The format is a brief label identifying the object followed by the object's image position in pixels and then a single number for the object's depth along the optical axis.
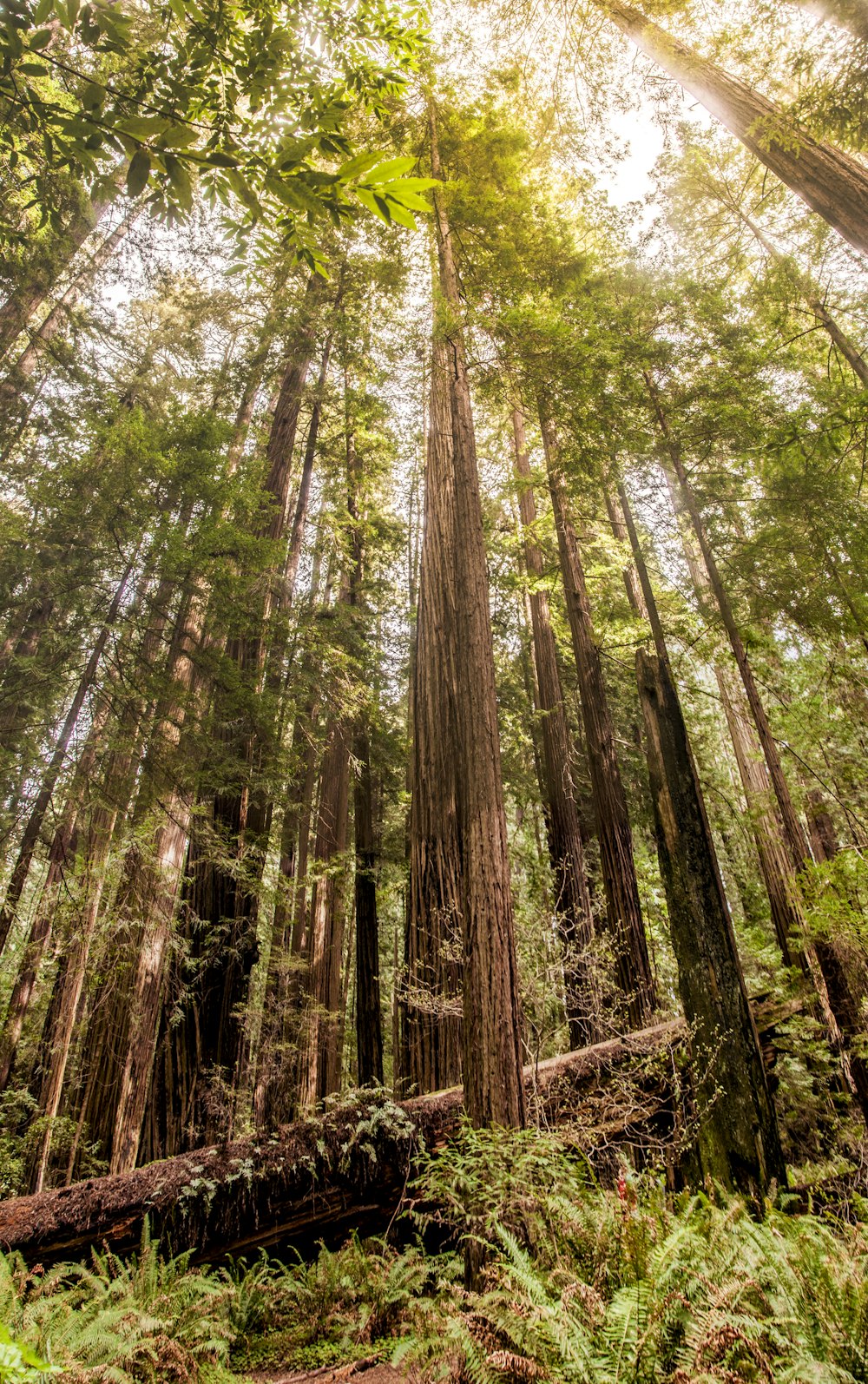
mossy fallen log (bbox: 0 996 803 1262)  3.77
